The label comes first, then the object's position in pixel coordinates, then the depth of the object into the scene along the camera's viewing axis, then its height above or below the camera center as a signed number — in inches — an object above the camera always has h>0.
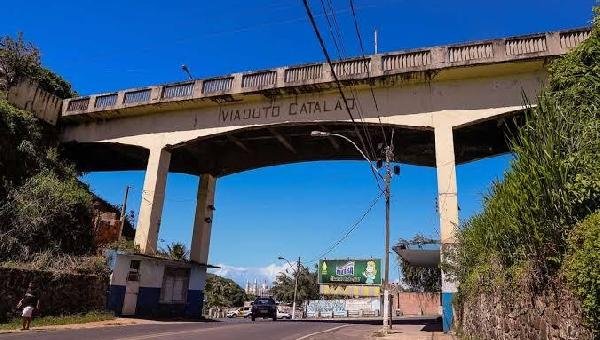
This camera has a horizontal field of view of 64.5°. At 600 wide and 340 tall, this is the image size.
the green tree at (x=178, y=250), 1888.5 +204.0
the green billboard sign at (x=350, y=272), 2393.0 +199.7
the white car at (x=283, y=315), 2125.9 -29.3
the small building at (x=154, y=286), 855.1 +27.7
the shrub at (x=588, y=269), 218.7 +26.4
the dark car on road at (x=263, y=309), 1316.4 -4.1
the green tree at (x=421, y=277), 1801.2 +144.4
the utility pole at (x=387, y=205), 751.1 +172.4
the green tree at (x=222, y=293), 3093.0 +80.3
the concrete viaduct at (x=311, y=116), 730.2 +342.4
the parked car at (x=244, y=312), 2398.9 -32.7
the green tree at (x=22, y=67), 940.6 +462.4
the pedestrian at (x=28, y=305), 587.5 -14.8
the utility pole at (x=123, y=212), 1032.5 +226.9
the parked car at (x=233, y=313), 2472.9 -40.1
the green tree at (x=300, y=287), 3179.1 +147.3
